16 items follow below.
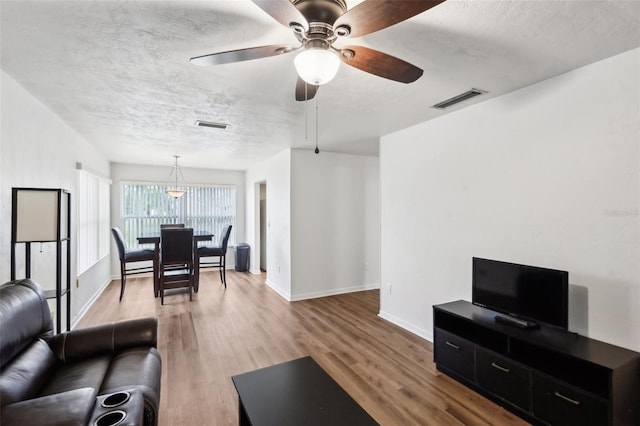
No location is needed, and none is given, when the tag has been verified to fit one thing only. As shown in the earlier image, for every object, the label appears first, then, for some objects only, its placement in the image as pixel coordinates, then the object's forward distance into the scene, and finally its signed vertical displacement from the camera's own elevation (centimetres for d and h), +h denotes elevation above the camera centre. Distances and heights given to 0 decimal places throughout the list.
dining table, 494 -58
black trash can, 691 -91
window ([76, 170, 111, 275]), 409 +0
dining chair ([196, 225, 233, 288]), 566 -62
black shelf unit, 205 -1
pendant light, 673 +87
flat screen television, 204 -56
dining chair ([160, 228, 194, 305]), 470 -60
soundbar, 221 -80
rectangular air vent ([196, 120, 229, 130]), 337 +106
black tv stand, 172 -101
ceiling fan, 110 +76
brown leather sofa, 121 -81
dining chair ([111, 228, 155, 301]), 485 -61
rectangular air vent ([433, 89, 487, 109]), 253 +103
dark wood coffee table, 145 -96
